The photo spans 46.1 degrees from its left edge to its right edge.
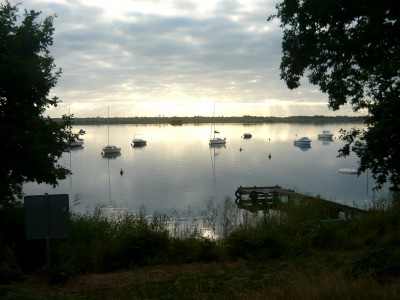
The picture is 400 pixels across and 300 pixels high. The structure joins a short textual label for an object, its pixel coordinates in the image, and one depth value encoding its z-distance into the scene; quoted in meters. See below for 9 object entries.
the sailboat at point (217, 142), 118.00
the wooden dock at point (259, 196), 36.80
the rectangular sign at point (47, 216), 9.38
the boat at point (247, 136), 160.75
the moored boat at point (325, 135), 152.25
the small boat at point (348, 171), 60.32
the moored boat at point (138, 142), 120.81
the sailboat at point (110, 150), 93.71
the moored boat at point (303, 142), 120.12
